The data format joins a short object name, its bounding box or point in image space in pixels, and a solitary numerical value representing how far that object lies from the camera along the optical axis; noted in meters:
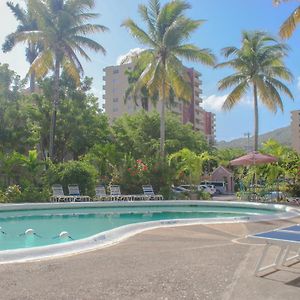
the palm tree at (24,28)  31.09
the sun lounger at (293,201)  15.81
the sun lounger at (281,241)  4.37
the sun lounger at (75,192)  17.28
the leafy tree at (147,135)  30.47
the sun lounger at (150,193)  18.21
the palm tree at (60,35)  22.09
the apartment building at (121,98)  73.78
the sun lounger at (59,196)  16.64
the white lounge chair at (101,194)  17.69
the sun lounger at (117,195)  17.72
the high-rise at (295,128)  101.09
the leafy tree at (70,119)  26.52
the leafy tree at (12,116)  22.78
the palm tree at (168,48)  20.82
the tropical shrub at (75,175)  17.98
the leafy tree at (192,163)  19.22
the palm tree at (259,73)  23.42
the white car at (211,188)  31.82
